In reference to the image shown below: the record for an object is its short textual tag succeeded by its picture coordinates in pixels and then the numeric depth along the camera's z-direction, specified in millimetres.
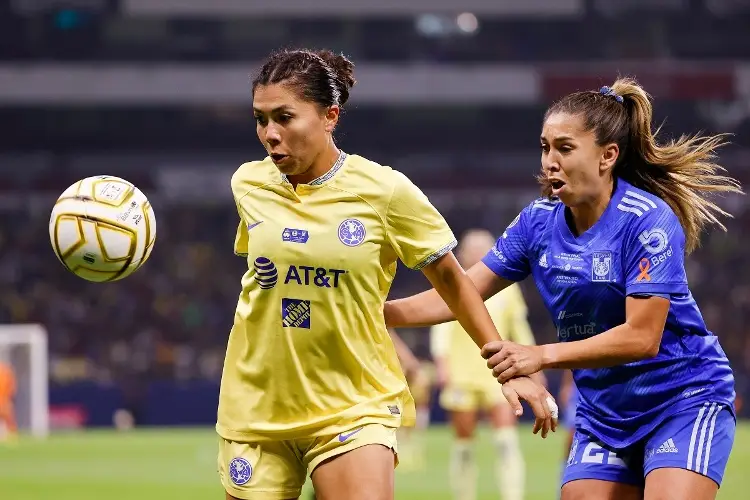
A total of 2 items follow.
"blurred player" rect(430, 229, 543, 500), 10094
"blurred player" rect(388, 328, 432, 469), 15062
